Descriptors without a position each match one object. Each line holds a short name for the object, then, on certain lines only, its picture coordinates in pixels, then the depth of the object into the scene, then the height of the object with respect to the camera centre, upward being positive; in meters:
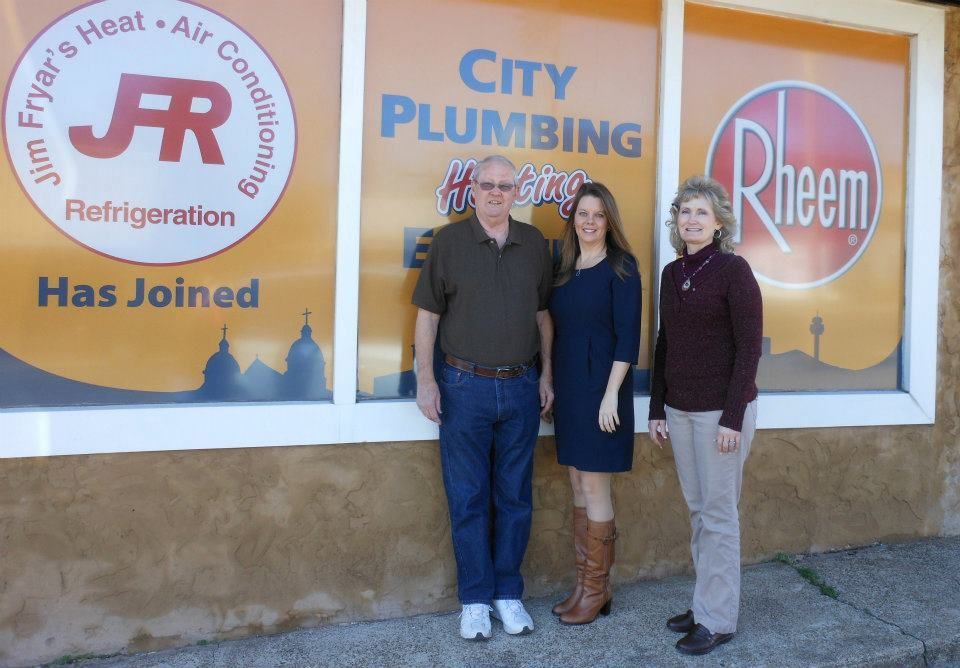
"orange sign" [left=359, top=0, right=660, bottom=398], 3.37 +1.06
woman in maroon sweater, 2.84 -0.14
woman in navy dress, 3.03 -0.07
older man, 3.04 -0.15
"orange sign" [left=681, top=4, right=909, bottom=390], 3.89 +0.98
